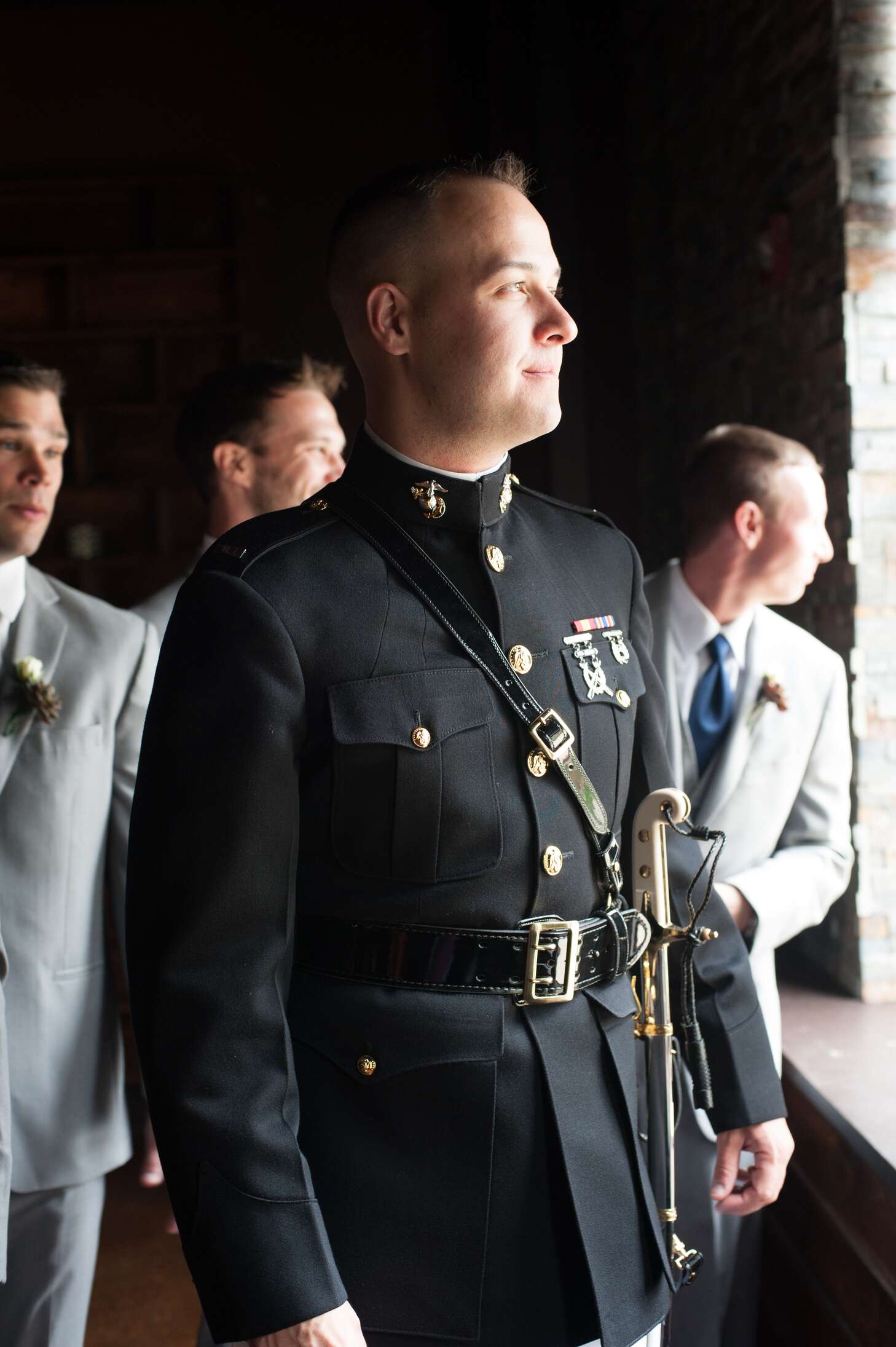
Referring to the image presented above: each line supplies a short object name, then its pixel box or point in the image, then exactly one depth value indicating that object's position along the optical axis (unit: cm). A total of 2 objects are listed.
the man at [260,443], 277
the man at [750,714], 250
